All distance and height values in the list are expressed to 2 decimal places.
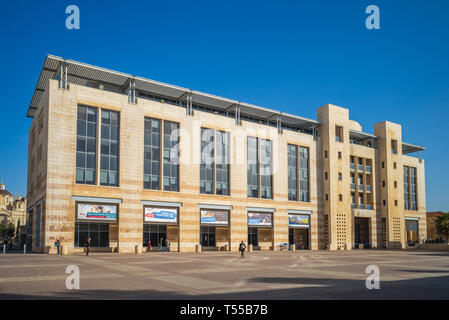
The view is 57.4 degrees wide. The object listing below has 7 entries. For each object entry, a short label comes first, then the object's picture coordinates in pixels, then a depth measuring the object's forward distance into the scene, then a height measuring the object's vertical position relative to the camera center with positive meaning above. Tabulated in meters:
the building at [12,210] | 163.50 -1.88
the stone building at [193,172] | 44.59 +4.31
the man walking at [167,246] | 47.50 -4.80
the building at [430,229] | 122.50 -7.70
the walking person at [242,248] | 36.29 -3.86
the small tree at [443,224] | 76.25 -3.89
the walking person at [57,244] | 40.14 -3.80
